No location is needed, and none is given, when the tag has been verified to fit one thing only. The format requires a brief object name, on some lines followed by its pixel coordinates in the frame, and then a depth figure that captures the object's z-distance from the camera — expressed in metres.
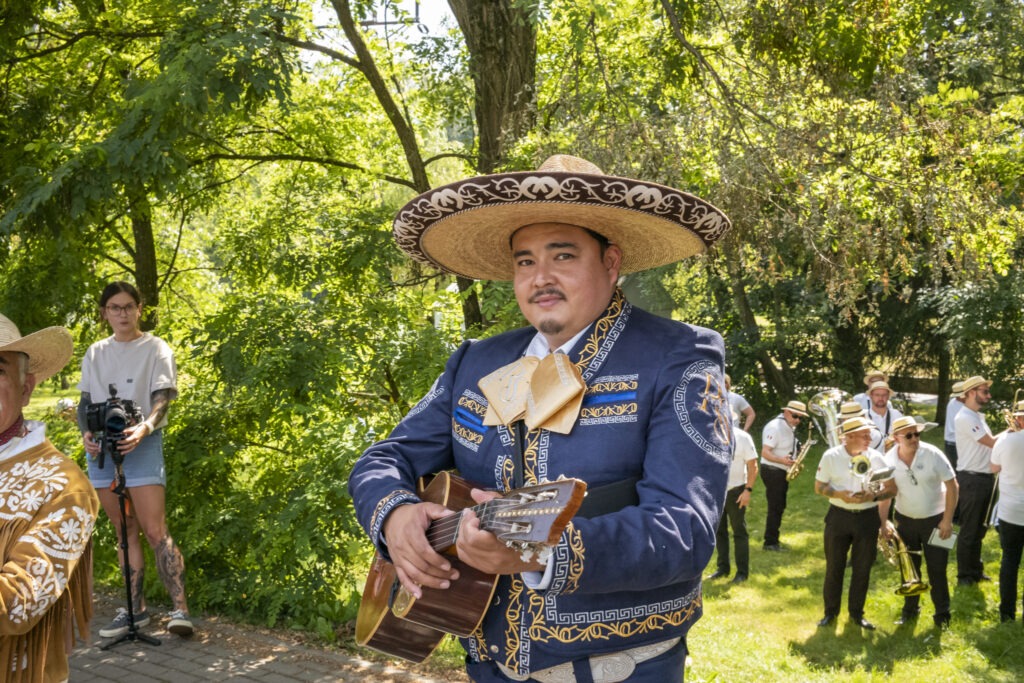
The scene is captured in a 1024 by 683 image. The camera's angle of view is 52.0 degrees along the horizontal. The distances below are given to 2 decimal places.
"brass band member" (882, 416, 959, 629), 8.48
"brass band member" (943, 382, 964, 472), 10.75
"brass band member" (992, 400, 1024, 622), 8.30
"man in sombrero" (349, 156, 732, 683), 2.31
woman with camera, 6.34
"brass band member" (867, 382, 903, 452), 10.17
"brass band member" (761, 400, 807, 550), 11.50
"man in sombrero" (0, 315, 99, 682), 2.62
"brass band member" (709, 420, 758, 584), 9.92
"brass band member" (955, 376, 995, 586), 9.66
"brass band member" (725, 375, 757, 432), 11.07
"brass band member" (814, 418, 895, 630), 8.33
